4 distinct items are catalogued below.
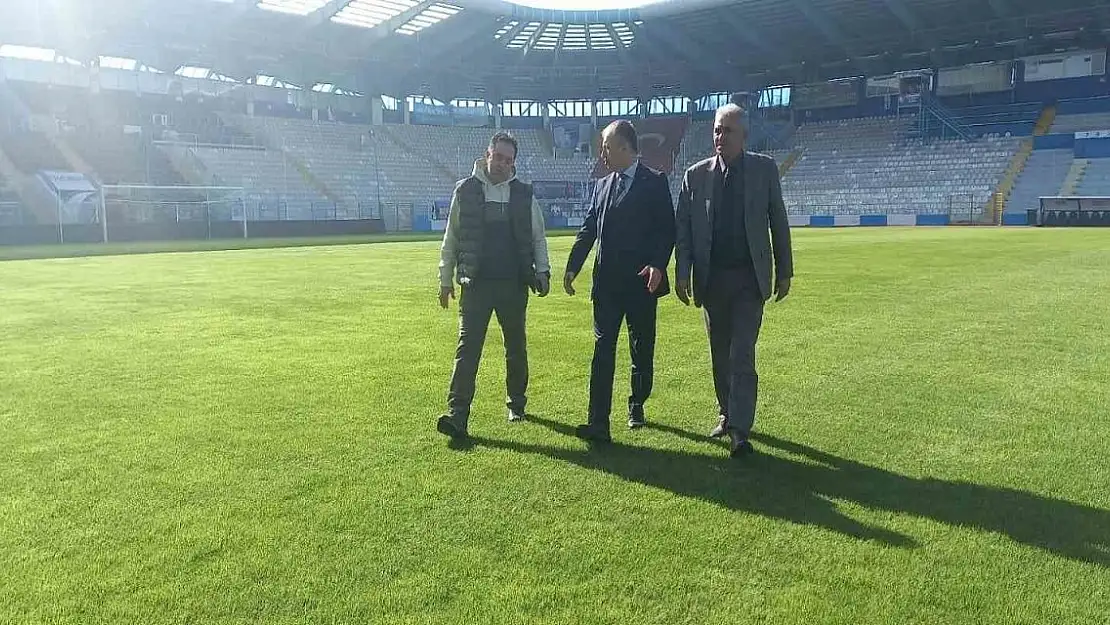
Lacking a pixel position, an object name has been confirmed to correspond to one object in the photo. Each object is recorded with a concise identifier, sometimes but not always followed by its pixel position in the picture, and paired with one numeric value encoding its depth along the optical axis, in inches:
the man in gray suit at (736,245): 190.4
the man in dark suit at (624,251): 199.3
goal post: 1513.3
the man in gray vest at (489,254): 207.9
